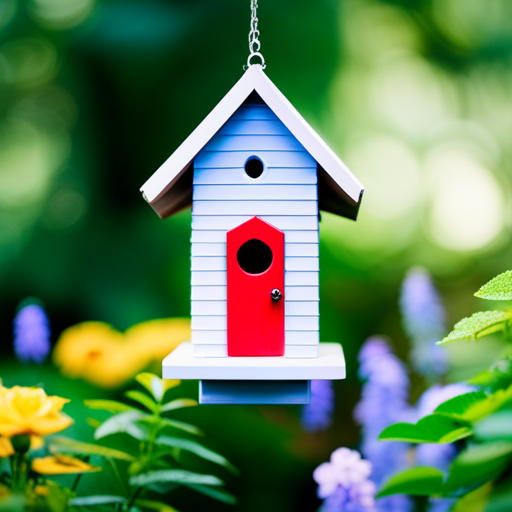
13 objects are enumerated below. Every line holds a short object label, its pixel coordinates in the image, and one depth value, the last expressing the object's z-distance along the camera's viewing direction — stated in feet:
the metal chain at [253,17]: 5.04
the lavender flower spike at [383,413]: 7.22
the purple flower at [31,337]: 8.16
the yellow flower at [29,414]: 3.66
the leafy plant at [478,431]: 2.55
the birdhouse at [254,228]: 5.20
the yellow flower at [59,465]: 3.75
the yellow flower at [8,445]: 3.65
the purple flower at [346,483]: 4.97
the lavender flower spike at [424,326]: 8.12
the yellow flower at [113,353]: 8.29
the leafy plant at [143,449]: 4.42
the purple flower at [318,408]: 8.97
